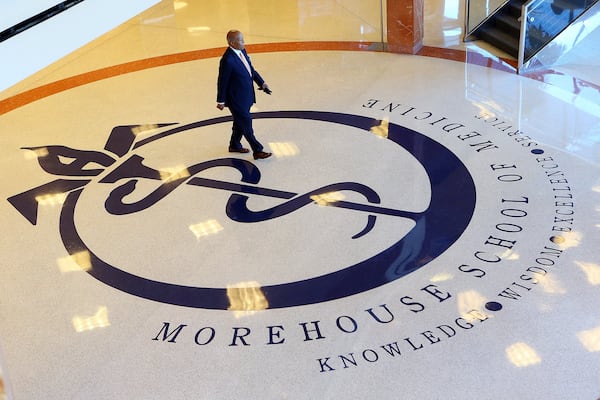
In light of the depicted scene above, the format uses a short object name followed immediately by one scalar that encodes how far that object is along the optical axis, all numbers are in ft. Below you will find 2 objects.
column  34.27
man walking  25.09
